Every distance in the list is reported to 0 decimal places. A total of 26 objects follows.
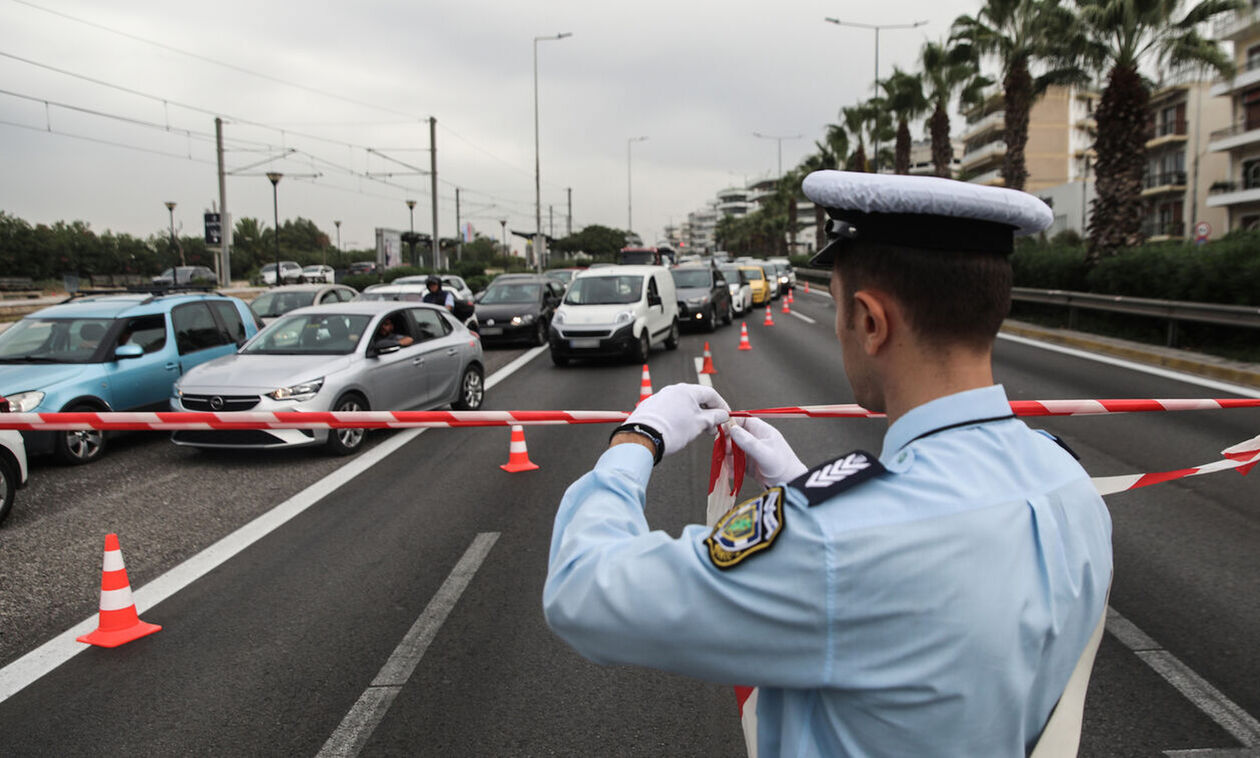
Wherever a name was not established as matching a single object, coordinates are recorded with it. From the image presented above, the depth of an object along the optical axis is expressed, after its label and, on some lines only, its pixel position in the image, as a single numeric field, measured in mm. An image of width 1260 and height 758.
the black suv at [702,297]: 23845
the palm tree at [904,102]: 39469
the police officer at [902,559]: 1110
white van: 16594
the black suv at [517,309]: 20062
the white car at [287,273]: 53406
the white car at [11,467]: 6891
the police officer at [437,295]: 16375
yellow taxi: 35281
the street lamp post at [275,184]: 34416
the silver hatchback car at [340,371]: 8938
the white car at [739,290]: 30059
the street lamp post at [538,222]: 50906
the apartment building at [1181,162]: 57094
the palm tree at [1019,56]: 22312
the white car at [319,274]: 56097
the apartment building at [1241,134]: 47156
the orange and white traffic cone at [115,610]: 4574
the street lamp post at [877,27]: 39494
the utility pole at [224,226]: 30719
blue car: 8828
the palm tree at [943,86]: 34594
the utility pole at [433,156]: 39219
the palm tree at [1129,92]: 19266
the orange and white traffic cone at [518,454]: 8352
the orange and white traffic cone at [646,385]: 11069
